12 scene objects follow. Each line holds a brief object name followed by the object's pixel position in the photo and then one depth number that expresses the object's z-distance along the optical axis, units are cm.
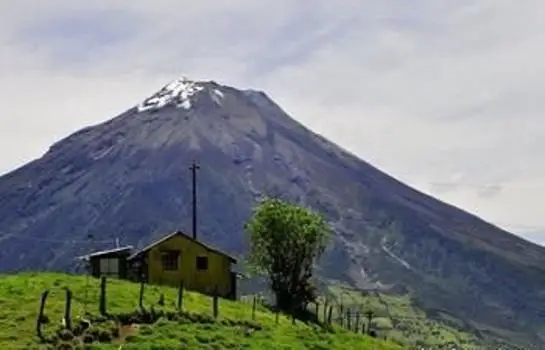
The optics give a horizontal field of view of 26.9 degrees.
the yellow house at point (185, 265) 9375
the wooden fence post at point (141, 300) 6062
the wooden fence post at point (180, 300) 6339
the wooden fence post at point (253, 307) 7085
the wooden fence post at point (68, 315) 5306
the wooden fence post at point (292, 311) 7572
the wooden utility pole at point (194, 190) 10748
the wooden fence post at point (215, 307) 6448
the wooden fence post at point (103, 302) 5740
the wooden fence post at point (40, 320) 5168
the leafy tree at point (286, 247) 9494
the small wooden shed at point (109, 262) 9456
